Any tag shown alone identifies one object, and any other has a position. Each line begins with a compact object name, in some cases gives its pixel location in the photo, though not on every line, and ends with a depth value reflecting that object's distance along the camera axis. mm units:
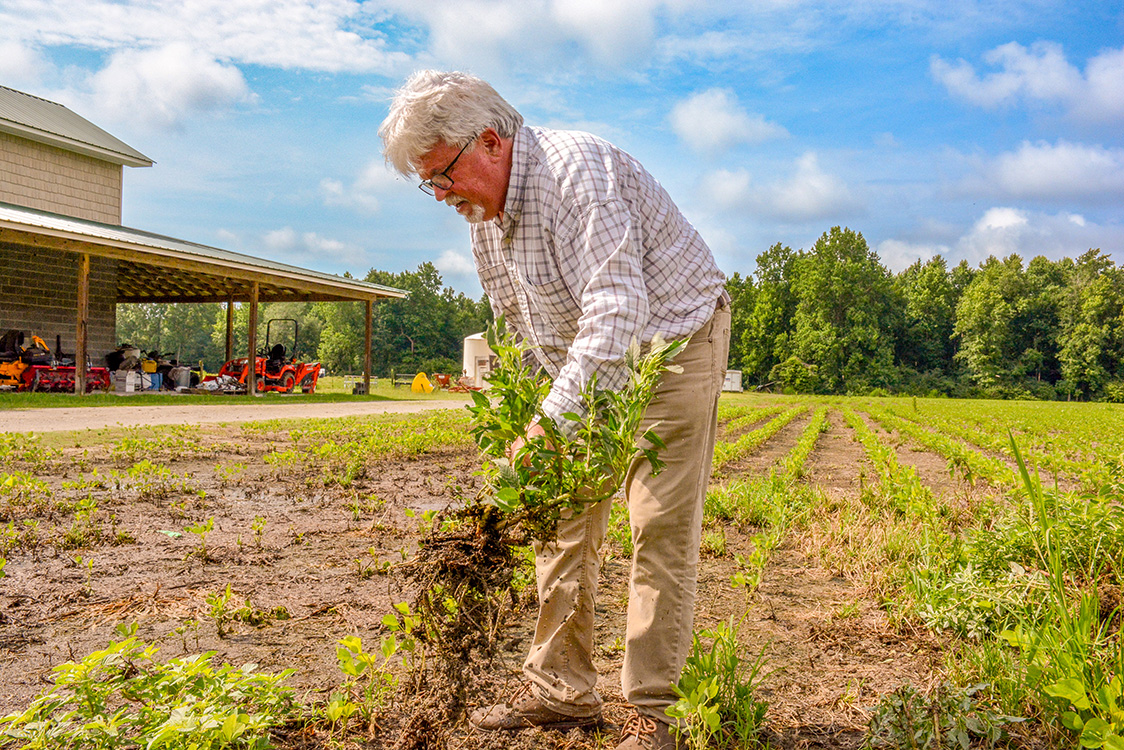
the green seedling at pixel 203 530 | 3857
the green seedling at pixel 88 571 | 3458
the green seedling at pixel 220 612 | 3008
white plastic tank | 34594
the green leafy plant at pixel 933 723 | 2156
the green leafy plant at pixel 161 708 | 1803
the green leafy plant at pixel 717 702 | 2027
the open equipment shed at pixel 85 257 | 16969
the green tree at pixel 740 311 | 63812
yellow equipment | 28719
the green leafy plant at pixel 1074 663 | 1866
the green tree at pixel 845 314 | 57000
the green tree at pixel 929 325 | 64812
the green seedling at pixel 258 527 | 4475
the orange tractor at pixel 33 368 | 15844
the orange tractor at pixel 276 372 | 20781
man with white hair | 2000
